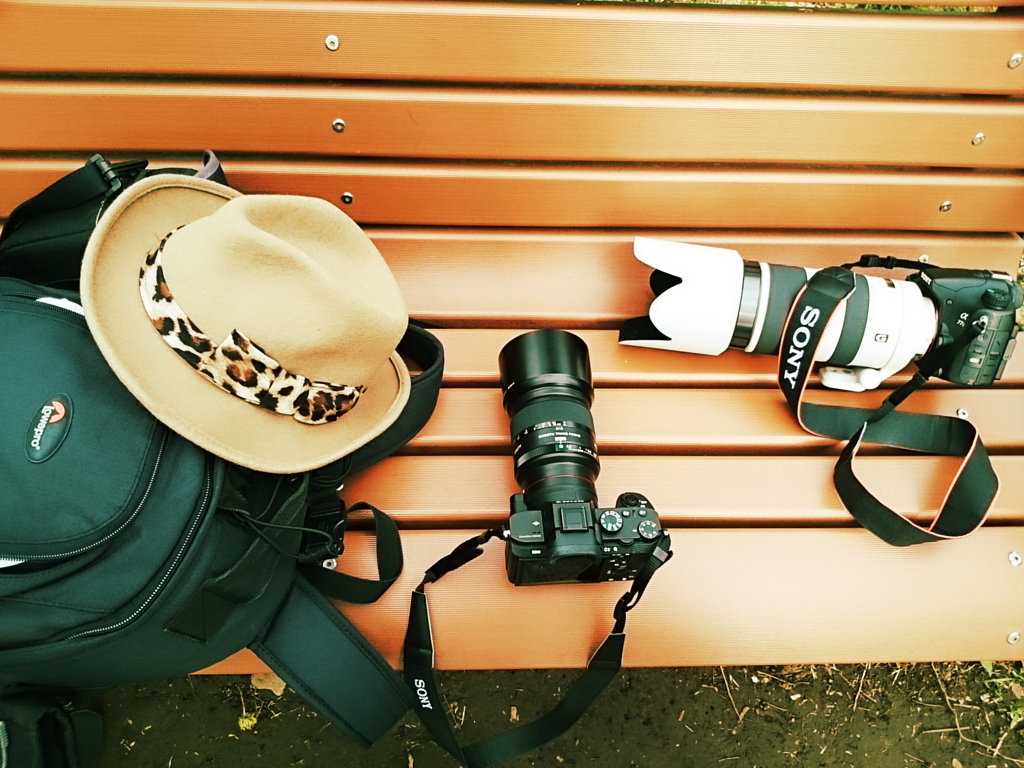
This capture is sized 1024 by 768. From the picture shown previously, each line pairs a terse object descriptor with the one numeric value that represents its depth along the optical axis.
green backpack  0.84
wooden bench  1.22
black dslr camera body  1.23
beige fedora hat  0.85
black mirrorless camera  1.04
